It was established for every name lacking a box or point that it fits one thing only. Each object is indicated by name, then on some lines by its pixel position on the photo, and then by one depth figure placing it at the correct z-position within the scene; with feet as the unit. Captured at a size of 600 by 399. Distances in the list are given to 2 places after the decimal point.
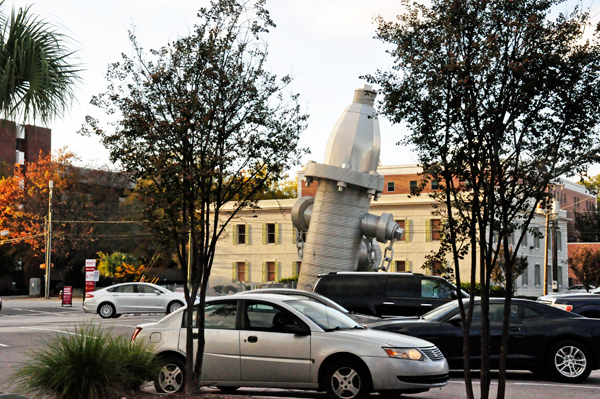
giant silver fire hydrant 111.24
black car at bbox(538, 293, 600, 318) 58.95
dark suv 71.56
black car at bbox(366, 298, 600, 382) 43.62
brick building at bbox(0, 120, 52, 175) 236.10
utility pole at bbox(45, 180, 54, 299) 185.16
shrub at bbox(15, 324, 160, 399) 29.25
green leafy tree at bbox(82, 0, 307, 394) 32.94
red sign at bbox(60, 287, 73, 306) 150.00
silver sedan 33.71
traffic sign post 145.20
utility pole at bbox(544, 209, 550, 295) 138.96
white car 107.76
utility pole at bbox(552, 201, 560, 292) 148.25
